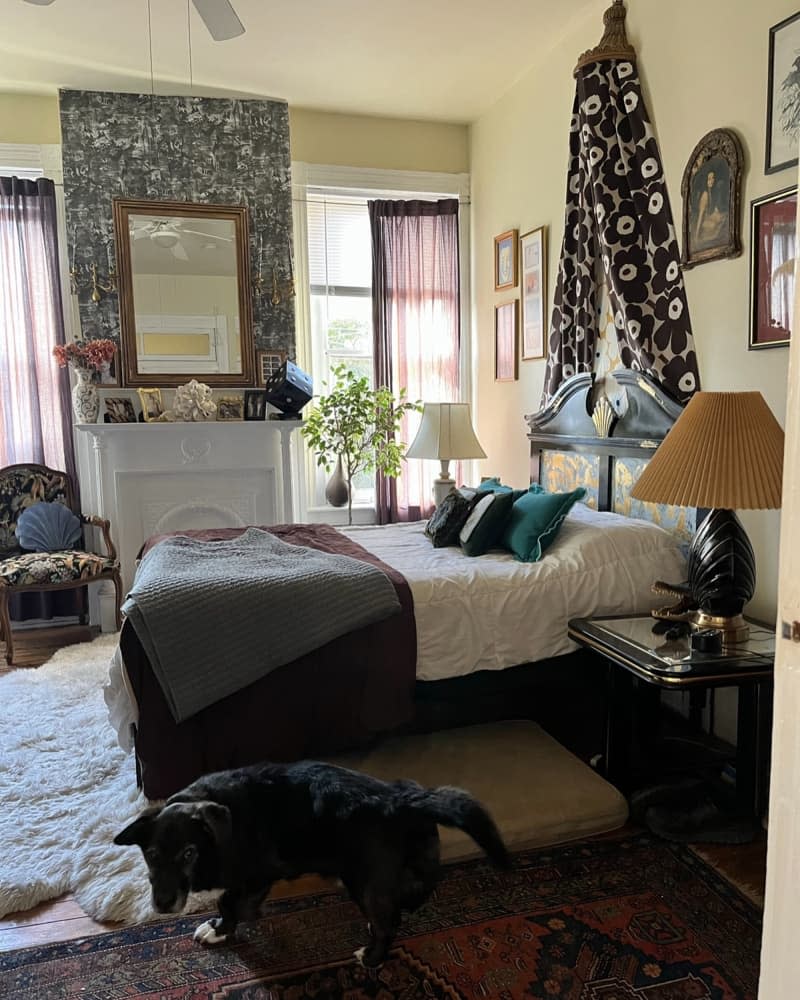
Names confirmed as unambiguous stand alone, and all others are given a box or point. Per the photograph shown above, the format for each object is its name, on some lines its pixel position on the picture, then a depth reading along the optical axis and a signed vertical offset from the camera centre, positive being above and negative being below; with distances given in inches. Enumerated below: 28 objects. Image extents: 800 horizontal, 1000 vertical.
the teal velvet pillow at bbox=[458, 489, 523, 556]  123.3 -17.9
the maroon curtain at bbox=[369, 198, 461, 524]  198.7 +28.1
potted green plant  190.5 -1.8
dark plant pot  195.6 -18.2
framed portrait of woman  106.0 +31.2
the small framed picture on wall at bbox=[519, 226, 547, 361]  165.8 +28.5
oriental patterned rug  66.3 -49.7
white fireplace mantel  177.0 -12.8
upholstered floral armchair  159.9 -26.4
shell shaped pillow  173.0 -23.5
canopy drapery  120.2 +32.7
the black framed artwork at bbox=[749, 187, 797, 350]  96.7 +19.0
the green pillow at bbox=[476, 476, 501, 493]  140.9 -13.2
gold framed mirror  177.5 +31.1
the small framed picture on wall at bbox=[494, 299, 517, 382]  181.6 +18.4
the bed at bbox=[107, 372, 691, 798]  93.8 -31.6
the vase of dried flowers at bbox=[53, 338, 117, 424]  169.6 +13.7
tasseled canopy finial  128.6 +64.1
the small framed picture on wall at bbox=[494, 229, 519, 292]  178.7 +37.9
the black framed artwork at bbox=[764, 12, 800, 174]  95.0 +40.4
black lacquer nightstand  83.6 -29.9
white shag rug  80.4 -48.8
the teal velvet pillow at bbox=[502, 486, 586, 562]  116.1 -16.9
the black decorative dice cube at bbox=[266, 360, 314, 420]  179.5 +7.5
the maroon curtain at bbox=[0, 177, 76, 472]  175.5 +23.2
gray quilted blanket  91.1 -24.5
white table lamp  170.9 -3.9
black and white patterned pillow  131.9 -17.8
